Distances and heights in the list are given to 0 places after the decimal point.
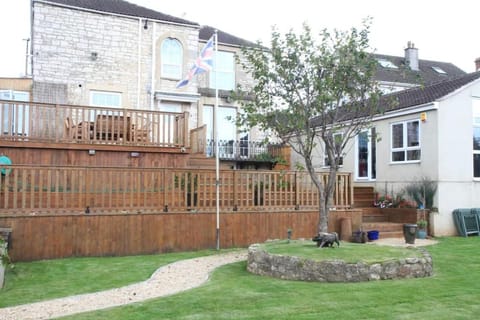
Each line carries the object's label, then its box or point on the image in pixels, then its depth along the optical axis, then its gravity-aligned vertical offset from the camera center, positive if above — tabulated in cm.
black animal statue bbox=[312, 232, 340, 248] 834 -117
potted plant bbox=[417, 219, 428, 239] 1296 -150
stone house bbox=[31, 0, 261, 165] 1734 +472
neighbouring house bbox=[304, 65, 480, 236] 1370 +99
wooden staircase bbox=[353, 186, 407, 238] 1302 -129
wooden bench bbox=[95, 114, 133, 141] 1330 +137
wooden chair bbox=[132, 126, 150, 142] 1361 +119
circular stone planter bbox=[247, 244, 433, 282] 722 -150
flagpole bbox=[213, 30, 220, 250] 1100 -53
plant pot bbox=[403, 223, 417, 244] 1152 -141
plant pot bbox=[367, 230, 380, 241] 1231 -159
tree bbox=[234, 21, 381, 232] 911 +179
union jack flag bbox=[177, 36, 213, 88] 1107 +279
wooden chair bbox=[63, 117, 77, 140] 1284 +124
